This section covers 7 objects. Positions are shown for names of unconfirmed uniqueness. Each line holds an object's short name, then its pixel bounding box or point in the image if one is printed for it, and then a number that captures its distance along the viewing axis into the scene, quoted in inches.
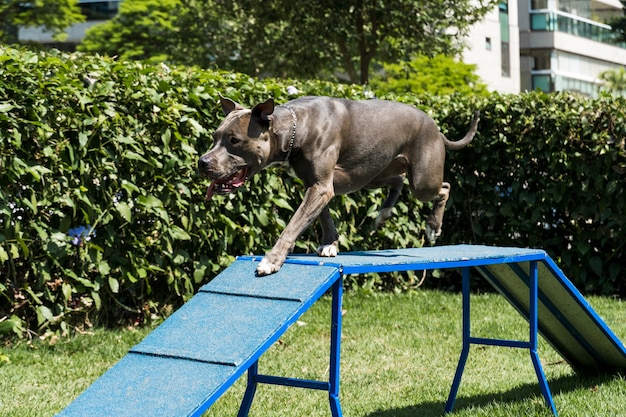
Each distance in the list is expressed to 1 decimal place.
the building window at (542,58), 2218.0
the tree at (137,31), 1451.8
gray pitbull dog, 168.4
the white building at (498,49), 1843.0
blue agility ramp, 146.3
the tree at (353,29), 777.6
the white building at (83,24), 2134.6
